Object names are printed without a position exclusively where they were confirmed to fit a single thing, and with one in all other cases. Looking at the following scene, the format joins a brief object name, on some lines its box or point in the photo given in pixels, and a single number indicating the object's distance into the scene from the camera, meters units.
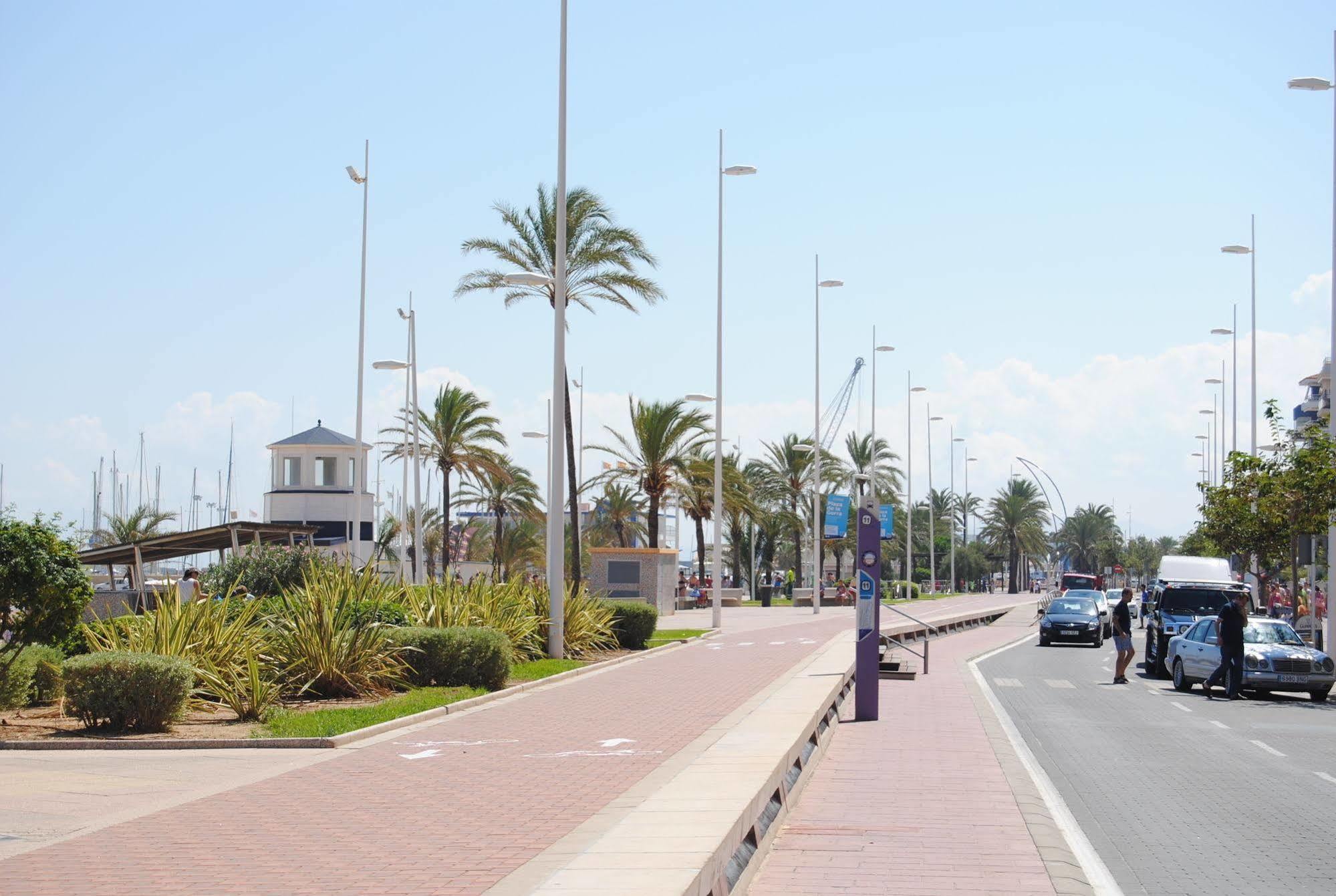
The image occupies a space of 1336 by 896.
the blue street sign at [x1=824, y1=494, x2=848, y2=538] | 70.44
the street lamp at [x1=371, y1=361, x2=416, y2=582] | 41.34
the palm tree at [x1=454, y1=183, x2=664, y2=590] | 33.97
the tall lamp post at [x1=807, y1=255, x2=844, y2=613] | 55.22
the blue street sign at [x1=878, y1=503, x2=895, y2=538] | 67.44
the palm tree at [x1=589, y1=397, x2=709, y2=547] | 54.19
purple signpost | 16.47
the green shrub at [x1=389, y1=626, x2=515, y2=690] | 19.00
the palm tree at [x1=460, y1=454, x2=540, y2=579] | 70.44
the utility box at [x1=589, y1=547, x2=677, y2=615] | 44.88
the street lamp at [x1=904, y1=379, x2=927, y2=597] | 85.25
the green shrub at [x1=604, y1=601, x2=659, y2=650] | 28.69
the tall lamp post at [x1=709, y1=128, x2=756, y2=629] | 41.41
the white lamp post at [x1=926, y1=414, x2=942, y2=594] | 94.56
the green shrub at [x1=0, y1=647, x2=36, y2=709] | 15.31
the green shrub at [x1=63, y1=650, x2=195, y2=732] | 14.08
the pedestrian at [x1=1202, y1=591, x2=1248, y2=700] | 22.80
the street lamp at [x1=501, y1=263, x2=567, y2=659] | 24.42
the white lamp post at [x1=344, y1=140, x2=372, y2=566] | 38.38
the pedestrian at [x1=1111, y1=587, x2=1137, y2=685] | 26.31
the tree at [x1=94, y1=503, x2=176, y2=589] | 72.81
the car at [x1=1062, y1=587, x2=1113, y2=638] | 43.64
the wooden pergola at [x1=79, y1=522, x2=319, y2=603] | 29.92
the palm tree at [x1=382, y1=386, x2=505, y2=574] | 56.50
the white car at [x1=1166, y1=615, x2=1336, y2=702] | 23.14
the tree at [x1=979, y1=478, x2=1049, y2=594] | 108.62
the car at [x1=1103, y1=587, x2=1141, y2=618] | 66.57
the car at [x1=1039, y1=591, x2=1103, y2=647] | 40.34
